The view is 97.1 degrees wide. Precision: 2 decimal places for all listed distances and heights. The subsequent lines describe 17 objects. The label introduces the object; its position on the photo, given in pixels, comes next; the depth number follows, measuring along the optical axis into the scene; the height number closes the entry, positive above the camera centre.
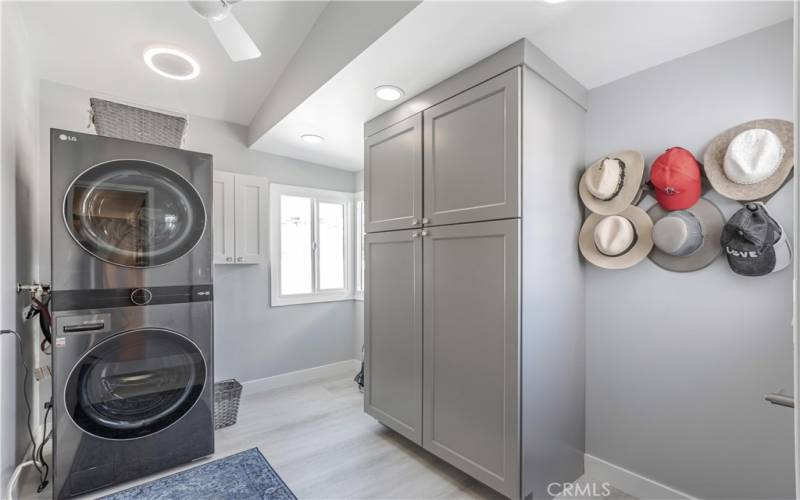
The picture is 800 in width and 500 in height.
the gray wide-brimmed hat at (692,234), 1.57 +0.06
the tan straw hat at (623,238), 1.75 +0.05
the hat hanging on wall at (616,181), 1.77 +0.34
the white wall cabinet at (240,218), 2.87 +0.24
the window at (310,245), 3.34 +0.02
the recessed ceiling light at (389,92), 2.02 +0.90
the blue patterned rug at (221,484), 1.77 -1.25
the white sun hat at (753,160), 1.42 +0.36
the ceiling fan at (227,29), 1.24 +0.85
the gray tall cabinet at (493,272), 1.60 -0.13
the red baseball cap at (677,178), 1.60 +0.32
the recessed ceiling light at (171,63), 2.19 +1.19
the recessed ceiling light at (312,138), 2.82 +0.88
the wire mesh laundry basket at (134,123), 1.89 +0.69
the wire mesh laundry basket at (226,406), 2.50 -1.14
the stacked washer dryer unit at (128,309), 1.71 -0.33
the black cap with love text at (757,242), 1.42 +0.02
